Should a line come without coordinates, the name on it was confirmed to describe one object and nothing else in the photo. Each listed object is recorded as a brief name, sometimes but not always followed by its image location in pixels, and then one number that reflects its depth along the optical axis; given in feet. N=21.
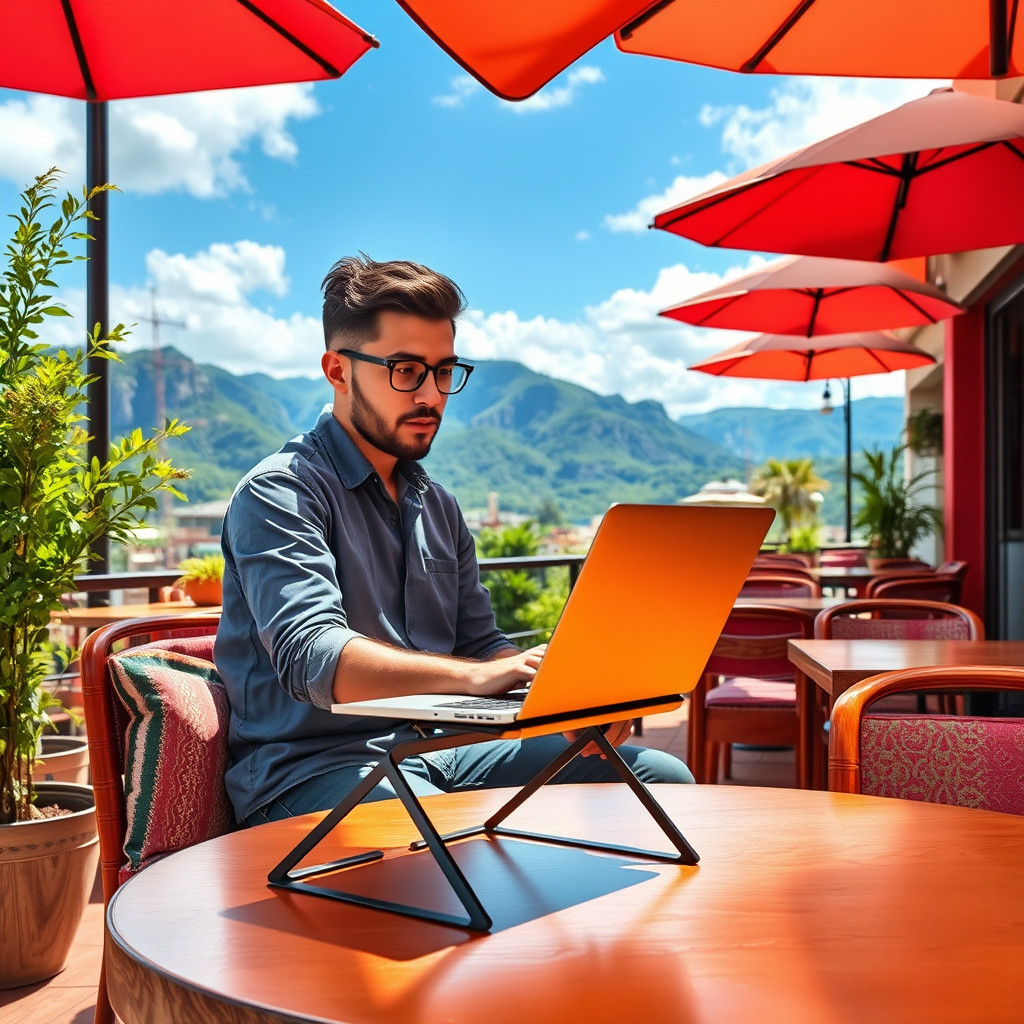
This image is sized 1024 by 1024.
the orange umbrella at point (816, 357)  25.80
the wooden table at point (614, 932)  2.31
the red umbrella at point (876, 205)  14.19
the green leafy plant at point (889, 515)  34.81
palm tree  124.47
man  4.71
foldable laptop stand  2.84
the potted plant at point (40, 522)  7.91
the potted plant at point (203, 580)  12.85
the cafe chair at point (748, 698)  11.57
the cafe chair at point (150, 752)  5.18
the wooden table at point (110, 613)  13.30
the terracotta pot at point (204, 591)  12.91
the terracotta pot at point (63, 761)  11.15
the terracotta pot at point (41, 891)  8.23
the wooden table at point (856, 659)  7.20
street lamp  53.26
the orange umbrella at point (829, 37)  9.83
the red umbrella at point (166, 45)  9.79
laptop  3.03
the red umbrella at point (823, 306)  20.10
